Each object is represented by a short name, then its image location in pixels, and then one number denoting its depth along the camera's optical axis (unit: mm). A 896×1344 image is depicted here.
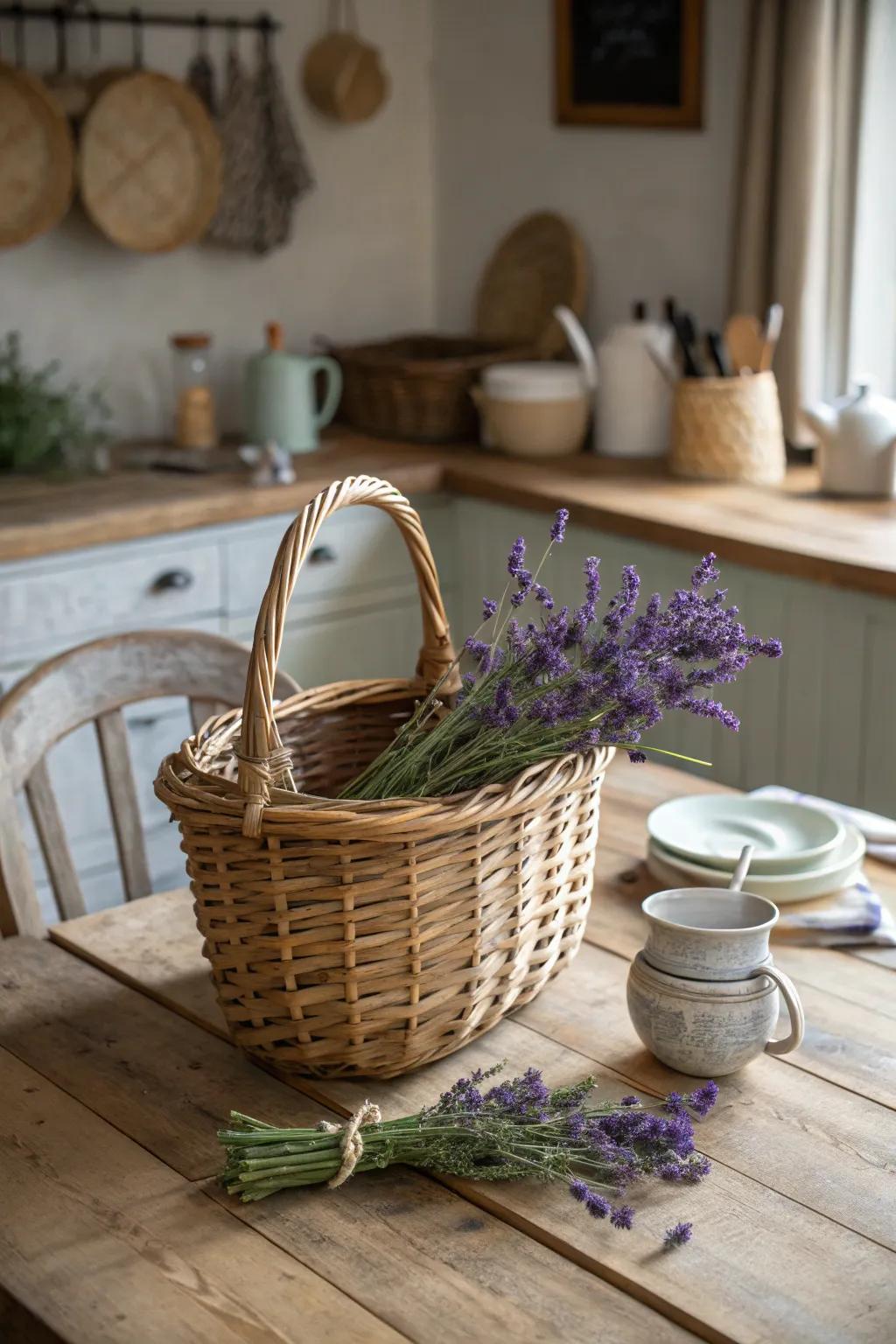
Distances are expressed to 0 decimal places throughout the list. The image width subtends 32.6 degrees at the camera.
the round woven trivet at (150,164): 3014
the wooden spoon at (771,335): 2820
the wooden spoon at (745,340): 2871
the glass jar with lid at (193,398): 3172
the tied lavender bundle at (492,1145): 983
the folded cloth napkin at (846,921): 1314
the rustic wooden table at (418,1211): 874
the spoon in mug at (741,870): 1233
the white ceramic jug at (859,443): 2670
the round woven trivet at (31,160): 2902
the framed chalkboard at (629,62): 3023
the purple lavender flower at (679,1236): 925
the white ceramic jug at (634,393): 3012
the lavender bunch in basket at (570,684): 1060
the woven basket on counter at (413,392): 3180
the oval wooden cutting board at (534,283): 3330
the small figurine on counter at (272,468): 2863
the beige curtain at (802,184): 2766
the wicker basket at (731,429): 2791
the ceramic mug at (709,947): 1069
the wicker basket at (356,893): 1017
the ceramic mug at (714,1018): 1076
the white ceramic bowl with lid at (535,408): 3064
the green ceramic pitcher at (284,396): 3133
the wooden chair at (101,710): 1545
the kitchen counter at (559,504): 2389
